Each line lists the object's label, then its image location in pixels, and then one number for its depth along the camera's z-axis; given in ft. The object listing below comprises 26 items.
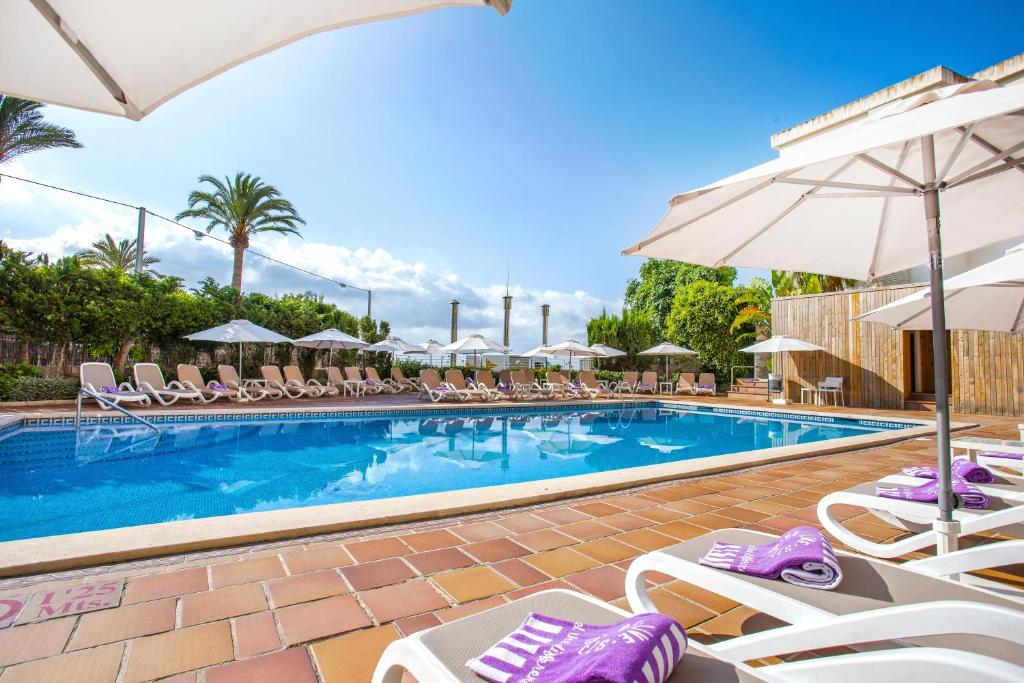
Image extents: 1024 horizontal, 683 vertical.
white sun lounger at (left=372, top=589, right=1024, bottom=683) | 3.12
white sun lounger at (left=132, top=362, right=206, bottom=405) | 34.65
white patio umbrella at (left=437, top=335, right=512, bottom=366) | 49.08
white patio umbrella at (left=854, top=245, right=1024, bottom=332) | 12.44
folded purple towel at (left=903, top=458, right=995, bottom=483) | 9.56
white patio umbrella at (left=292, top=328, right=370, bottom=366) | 46.85
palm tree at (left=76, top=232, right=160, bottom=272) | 77.00
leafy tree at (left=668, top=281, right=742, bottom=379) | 62.18
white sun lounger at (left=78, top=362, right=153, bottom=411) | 29.78
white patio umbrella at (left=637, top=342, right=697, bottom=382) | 56.90
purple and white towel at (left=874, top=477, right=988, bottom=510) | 8.02
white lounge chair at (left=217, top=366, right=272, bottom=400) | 39.52
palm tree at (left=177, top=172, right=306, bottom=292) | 58.03
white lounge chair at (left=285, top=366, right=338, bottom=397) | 44.17
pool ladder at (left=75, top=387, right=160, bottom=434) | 25.28
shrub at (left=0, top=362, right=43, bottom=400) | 32.22
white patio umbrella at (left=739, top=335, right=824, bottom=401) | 44.14
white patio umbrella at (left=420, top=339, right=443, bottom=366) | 53.98
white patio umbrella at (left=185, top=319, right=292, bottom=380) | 39.11
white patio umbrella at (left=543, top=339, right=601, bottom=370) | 52.39
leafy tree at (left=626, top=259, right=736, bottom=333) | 90.60
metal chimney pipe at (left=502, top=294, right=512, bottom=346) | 71.51
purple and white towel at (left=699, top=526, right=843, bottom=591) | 5.01
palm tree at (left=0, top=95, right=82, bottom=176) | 41.45
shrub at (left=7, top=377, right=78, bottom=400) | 32.65
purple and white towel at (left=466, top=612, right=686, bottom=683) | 2.99
